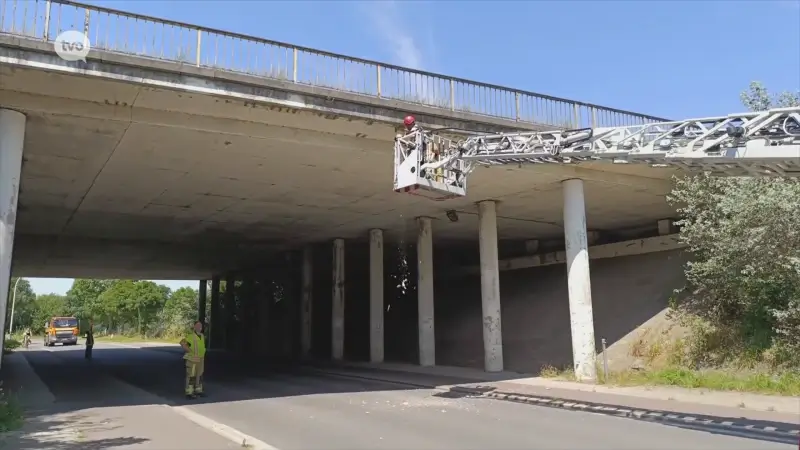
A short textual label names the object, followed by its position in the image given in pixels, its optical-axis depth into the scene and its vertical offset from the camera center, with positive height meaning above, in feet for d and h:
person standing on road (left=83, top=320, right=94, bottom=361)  102.42 -4.46
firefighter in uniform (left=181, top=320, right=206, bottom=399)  47.91 -3.43
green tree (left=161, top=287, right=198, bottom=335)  227.61 +1.41
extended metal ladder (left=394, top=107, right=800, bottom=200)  29.12 +9.05
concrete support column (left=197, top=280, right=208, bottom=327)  179.45 +4.62
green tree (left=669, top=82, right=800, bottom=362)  49.37 +4.04
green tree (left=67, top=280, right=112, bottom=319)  293.23 +10.75
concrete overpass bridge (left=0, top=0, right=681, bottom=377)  43.06 +12.91
